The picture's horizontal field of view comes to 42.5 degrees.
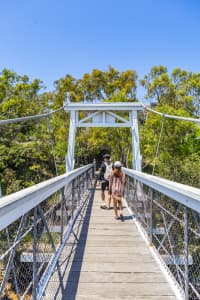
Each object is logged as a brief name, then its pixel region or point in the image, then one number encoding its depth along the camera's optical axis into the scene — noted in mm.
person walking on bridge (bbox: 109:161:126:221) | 4120
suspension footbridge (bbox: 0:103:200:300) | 1431
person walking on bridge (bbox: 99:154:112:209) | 5491
